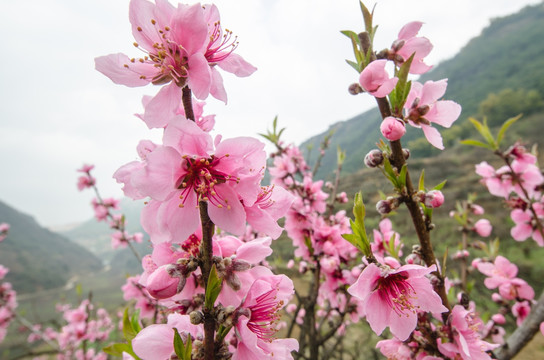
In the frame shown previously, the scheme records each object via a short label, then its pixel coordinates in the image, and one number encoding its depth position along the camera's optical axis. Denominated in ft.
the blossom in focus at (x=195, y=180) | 0.38
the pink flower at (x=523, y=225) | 1.04
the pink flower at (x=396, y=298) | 0.46
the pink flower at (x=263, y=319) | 0.40
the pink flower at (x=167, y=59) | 0.40
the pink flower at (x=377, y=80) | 0.48
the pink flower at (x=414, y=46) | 0.54
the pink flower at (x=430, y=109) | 0.56
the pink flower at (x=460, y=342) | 0.49
